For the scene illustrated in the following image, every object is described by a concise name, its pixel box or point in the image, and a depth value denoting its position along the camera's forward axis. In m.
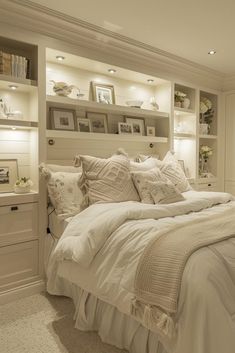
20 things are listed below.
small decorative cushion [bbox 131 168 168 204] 2.46
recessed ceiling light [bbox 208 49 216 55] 3.32
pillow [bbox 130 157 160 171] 2.78
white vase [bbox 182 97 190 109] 3.96
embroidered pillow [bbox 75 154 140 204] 2.39
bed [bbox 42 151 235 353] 1.28
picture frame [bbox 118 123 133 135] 3.40
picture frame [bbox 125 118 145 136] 3.54
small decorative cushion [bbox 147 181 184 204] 2.43
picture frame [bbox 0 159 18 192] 2.56
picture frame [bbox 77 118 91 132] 3.11
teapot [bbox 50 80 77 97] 2.80
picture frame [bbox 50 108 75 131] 2.89
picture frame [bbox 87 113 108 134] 3.22
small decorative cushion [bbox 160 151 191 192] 3.04
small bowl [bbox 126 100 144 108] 3.43
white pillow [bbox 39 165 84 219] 2.45
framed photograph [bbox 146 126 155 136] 3.71
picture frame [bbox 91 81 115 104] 3.21
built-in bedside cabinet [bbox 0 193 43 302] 2.34
